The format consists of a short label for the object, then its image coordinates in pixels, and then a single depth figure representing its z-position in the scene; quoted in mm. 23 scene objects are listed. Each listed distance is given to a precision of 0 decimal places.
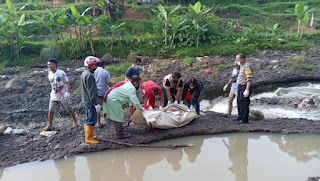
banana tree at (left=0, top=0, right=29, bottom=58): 11430
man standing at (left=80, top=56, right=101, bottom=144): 5020
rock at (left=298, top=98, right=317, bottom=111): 7605
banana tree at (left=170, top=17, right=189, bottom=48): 12130
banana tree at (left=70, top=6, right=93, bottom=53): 11406
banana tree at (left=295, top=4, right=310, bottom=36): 13695
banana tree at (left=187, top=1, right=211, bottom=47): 12250
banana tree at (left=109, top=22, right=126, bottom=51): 12303
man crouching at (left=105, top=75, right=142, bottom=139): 5262
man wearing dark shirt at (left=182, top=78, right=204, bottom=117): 6219
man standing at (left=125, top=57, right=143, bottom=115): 6393
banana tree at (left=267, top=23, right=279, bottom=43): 13298
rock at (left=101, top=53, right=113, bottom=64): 12109
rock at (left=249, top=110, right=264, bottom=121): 6812
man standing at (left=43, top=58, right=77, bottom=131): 5522
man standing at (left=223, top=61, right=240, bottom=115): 6269
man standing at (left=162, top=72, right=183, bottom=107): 6129
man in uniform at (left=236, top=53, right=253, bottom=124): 5844
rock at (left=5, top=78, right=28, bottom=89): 8914
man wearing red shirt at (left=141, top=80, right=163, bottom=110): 5720
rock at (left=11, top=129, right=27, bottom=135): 5927
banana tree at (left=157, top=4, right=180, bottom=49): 12328
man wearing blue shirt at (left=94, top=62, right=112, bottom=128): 5852
